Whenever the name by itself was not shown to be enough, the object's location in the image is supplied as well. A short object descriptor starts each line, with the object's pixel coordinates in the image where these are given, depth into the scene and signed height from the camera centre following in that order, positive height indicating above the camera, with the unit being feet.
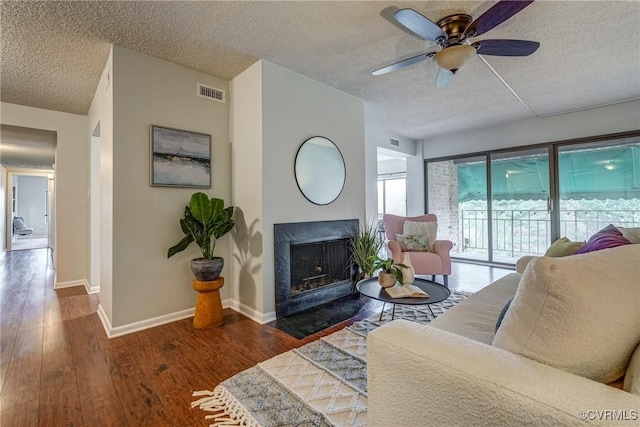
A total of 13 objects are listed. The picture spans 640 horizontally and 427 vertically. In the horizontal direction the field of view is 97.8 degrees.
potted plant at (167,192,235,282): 8.21 -0.42
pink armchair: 12.13 -1.98
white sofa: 2.04 -1.44
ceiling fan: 5.69 +3.97
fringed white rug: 4.58 -3.30
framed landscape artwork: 8.55 +1.85
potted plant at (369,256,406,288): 7.70 -1.66
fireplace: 9.12 -1.79
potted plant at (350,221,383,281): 11.43 -1.53
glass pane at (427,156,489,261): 17.58 +0.68
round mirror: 9.88 +1.64
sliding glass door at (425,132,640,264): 13.44 +0.97
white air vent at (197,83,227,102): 9.57 +4.28
